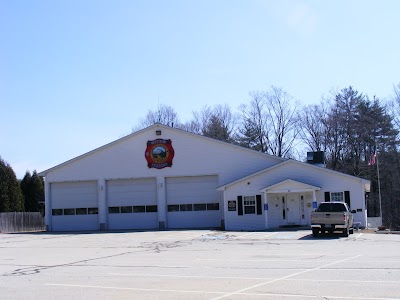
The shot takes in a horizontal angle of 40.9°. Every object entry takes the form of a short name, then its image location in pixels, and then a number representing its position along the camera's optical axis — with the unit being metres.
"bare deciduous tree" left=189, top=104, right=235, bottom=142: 69.56
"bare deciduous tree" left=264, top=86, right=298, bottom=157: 65.44
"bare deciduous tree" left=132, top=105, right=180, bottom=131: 75.20
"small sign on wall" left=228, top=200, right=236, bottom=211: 38.09
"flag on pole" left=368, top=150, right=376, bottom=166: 40.38
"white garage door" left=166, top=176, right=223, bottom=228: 40.47
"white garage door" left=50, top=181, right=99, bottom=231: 42.28
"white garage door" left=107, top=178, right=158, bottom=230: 41.34
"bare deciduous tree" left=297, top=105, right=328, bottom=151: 63.34
